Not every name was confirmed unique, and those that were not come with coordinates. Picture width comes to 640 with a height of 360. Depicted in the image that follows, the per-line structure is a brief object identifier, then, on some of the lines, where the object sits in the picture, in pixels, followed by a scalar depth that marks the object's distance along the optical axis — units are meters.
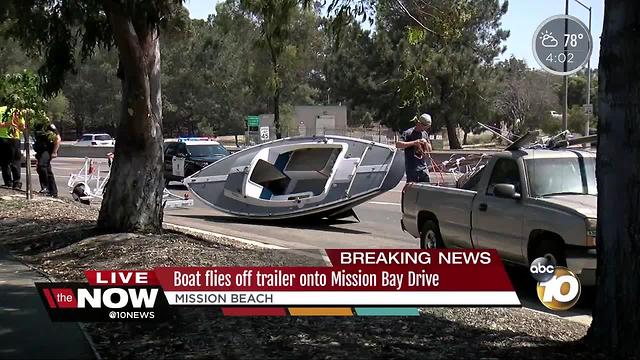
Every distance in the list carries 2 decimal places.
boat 13.13
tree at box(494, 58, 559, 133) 58.06
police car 22.78
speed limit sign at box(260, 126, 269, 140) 33.44
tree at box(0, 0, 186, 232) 8.76
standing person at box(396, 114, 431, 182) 11.31
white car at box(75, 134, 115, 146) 55.34
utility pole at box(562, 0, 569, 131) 23.09
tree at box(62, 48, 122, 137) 68.44
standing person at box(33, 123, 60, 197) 14.98
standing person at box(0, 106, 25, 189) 14.25
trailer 15.78
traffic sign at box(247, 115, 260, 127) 39.22
